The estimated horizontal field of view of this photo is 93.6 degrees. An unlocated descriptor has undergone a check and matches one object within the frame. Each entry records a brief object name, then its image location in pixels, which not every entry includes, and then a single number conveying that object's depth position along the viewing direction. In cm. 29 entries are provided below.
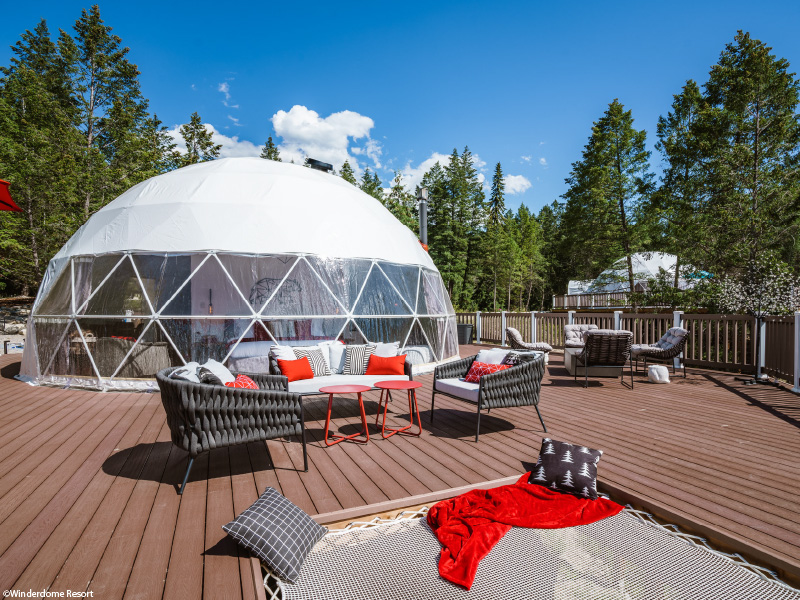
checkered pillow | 195
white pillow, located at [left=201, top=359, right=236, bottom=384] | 390
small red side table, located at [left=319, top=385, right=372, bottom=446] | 405
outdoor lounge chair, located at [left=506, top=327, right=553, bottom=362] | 901
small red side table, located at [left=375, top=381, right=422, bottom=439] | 426
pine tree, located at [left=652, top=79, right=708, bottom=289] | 1299
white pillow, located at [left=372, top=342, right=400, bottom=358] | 576
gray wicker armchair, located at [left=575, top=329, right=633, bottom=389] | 651
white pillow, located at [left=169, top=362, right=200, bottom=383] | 337
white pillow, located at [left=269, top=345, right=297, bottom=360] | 535
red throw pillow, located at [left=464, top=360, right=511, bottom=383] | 466
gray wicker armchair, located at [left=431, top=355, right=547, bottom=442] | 405
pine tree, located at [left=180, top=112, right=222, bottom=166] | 2384
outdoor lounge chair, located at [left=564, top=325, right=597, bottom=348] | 891
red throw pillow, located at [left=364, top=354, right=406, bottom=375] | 555
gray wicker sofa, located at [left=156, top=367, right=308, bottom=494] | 286
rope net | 182
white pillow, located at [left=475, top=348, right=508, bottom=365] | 490
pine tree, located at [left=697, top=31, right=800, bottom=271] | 1148
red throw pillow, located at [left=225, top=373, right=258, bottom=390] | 388
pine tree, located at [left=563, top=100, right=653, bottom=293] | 1728
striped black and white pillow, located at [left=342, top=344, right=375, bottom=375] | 577
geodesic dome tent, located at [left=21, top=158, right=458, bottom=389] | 617
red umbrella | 593
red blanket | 202
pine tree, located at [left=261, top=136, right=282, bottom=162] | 3428
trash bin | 1348
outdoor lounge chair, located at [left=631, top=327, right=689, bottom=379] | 719
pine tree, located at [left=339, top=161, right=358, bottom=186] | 2920
